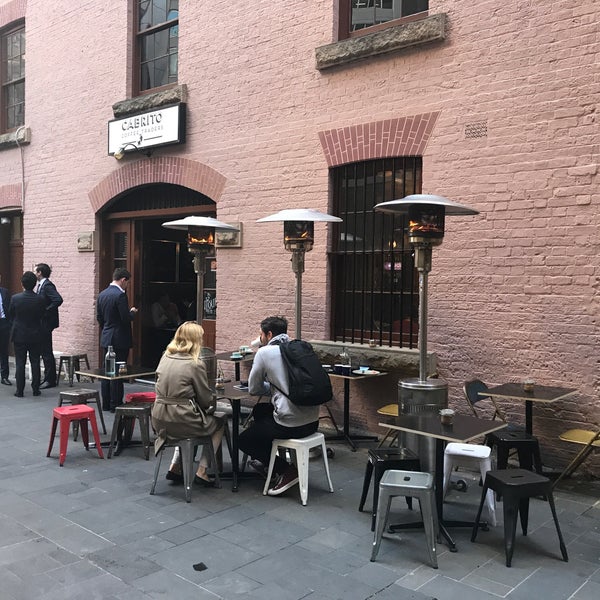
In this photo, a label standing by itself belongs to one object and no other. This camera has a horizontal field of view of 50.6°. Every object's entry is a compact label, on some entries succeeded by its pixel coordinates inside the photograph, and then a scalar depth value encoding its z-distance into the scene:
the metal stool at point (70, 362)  10.32
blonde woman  5.29
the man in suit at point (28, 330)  9.77
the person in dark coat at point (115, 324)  8.20
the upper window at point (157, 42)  9.66
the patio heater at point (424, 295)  5.13
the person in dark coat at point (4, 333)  10.84
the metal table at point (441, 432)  4.39
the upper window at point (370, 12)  7.20
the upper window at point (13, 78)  12.66
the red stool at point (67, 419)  6.25
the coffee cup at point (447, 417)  4.62
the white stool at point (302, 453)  5.21
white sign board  9.10
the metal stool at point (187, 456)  5.29
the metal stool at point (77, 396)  6.95
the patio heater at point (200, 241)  6.97
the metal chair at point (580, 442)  5.31
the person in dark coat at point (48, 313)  10.01
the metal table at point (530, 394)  5.52
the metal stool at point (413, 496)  4.09
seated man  5.29
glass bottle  7.02
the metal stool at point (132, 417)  6.43
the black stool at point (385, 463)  4.69
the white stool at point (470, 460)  4.82
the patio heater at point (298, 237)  6.29
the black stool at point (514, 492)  4.11
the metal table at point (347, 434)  6.85
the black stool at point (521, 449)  5.32
